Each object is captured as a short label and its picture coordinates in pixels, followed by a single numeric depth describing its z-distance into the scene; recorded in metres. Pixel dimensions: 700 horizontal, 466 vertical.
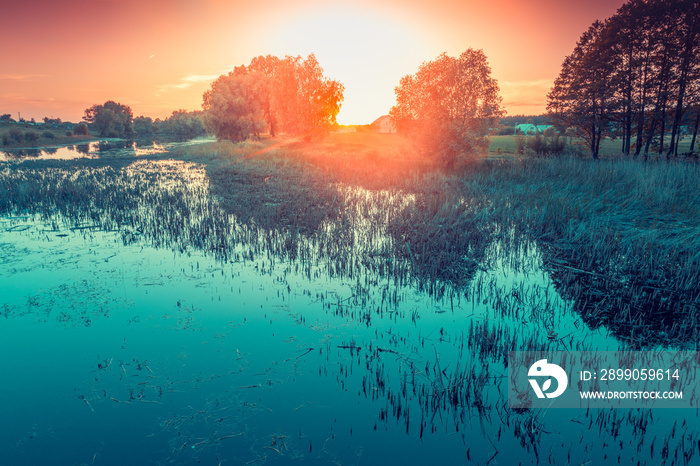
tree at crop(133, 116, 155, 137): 134.68
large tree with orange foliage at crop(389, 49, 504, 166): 29.12
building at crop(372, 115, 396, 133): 167.00
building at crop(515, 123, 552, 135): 101.55
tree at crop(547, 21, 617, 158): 35.09
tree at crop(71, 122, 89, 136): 104.30
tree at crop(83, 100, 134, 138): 108.00
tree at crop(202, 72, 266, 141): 57.56
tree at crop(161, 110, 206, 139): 126.12
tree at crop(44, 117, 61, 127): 135.98
